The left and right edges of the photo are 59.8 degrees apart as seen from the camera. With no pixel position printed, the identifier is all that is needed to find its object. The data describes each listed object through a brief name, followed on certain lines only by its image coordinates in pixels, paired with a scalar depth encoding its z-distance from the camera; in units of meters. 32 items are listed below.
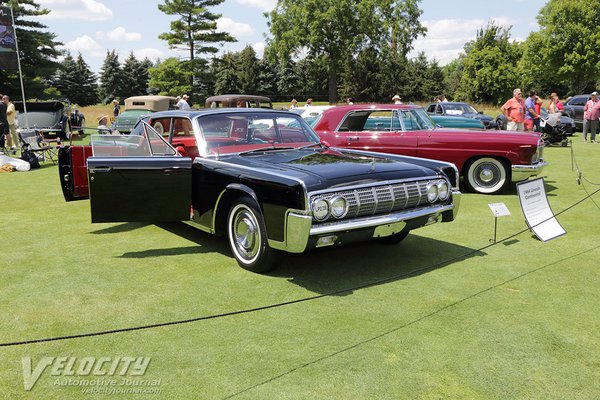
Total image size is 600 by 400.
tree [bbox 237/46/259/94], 62.72
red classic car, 8.77
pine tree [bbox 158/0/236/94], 50.57
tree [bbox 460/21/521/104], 47.38
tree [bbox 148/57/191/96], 52.03
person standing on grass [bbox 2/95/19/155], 15.98
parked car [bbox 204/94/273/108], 22.34
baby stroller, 17.47
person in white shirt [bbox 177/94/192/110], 18.23
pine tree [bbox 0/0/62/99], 40.16
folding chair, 13.55
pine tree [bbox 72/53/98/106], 63.94
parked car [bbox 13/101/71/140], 19.66
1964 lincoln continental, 4.36
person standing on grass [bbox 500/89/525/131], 12.41
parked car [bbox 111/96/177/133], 22.48
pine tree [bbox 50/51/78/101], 62.81
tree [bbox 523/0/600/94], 52.50
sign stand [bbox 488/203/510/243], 5.68
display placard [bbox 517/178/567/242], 5.96
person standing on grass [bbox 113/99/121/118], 25.75
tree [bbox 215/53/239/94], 62.88
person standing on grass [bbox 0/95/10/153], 15.51
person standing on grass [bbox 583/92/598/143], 18.44
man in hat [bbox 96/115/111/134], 12.50
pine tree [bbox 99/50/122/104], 65.56
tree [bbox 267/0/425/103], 55.03
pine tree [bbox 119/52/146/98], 65.25
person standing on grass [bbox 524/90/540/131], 13.19
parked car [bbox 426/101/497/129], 20.86
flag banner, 17.36
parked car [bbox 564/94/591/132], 23.07
